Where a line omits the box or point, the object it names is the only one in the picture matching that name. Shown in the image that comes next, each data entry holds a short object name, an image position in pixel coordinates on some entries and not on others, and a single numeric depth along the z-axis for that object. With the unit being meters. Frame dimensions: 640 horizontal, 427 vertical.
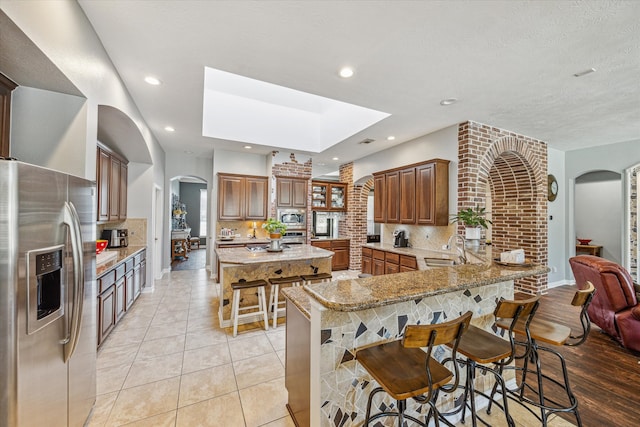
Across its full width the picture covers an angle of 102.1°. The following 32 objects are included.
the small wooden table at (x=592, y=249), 5.71
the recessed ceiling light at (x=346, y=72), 2.59
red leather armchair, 2.78
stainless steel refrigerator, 1.10
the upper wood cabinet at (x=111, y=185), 3.42
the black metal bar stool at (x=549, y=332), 1.58
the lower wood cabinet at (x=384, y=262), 4.39
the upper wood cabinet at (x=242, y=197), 5.77
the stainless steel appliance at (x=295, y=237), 6.09
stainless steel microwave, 6.06
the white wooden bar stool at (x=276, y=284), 3.33
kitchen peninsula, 1.41
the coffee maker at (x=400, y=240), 5.09
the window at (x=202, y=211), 11.62
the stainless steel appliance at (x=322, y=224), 6.96
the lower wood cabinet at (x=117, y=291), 2.73
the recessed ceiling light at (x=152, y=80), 2.80
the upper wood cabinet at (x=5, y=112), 1.64
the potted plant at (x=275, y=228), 3.79
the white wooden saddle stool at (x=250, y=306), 3.10
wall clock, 5.20
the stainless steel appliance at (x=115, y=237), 4.25
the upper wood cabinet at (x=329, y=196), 6.99
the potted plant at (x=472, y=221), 3.47
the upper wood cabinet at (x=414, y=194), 4.14
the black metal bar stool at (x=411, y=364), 1.12
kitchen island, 3.27
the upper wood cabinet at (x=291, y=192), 5.94
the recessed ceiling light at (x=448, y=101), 3.20
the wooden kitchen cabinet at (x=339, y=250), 6.63
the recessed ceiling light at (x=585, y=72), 2.52
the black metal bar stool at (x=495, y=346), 1.45
